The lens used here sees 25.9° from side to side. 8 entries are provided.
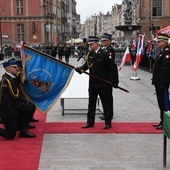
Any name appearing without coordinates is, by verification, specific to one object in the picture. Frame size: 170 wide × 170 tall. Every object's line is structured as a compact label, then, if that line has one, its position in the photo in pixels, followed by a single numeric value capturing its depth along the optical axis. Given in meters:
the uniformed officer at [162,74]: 7.21
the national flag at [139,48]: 18.41
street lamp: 57.62
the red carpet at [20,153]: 5.53
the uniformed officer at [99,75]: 7.61
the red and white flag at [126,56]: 17.92
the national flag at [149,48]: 20.49
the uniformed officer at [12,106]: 6.68
